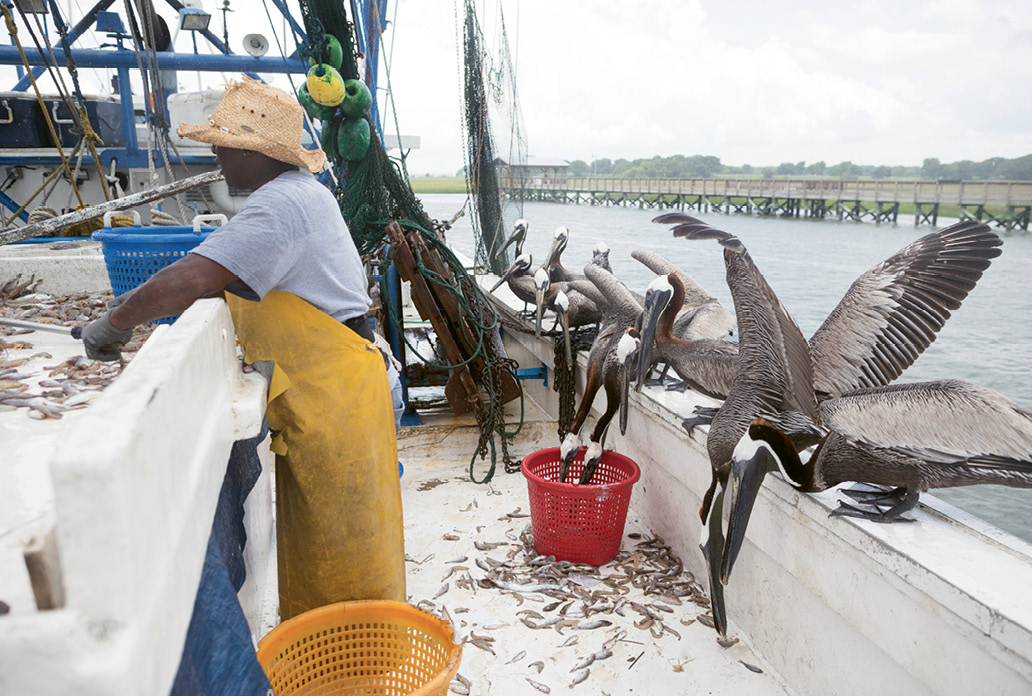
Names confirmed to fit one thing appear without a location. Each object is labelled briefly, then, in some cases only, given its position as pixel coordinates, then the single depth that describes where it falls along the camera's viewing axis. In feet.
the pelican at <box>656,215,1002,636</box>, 9.46
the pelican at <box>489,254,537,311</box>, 23.32
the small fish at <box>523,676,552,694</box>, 9.71
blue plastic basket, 10.36
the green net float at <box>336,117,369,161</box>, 17.31
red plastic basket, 12.35
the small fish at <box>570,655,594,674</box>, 10.14
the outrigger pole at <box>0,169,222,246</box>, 12.24
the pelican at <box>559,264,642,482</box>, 13.93
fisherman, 7.80
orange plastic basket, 7.92
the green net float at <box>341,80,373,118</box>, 16.53
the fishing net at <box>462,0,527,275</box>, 26.40
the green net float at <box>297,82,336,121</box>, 16.48
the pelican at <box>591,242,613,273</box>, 22.84
